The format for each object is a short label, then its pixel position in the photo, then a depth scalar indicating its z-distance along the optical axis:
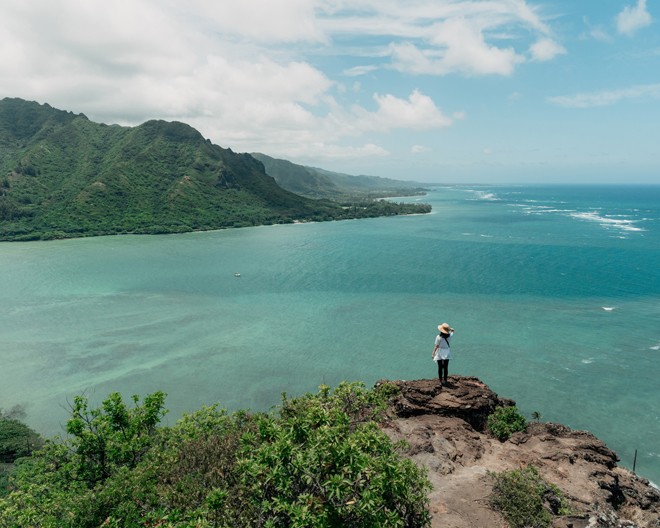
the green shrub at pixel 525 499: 14.21
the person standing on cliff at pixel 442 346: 20.33
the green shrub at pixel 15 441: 31.16
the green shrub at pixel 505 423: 21.66
